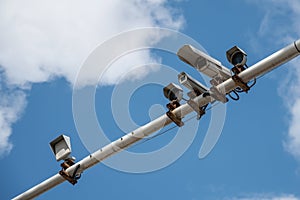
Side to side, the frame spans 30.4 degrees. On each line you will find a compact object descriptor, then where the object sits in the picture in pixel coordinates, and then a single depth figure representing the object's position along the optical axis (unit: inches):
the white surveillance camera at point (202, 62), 393.1
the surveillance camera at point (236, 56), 393.7
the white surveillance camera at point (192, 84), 408.5
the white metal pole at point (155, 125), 369.4
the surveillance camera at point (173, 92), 422.6
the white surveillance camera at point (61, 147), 485.9
